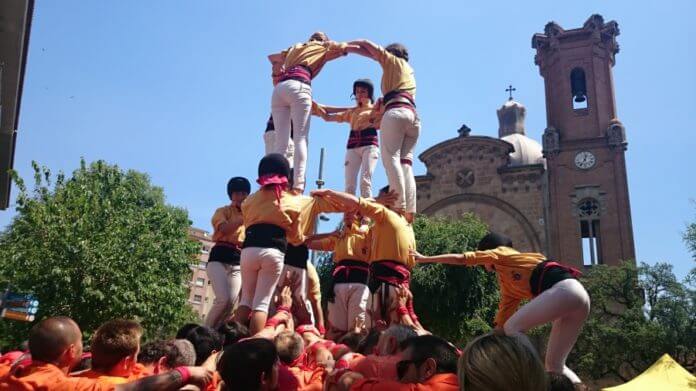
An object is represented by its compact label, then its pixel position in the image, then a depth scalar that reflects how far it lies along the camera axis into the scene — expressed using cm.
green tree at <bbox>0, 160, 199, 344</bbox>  2039
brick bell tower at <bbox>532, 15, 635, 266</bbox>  3503
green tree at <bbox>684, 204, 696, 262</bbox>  2559
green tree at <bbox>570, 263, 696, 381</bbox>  2627
